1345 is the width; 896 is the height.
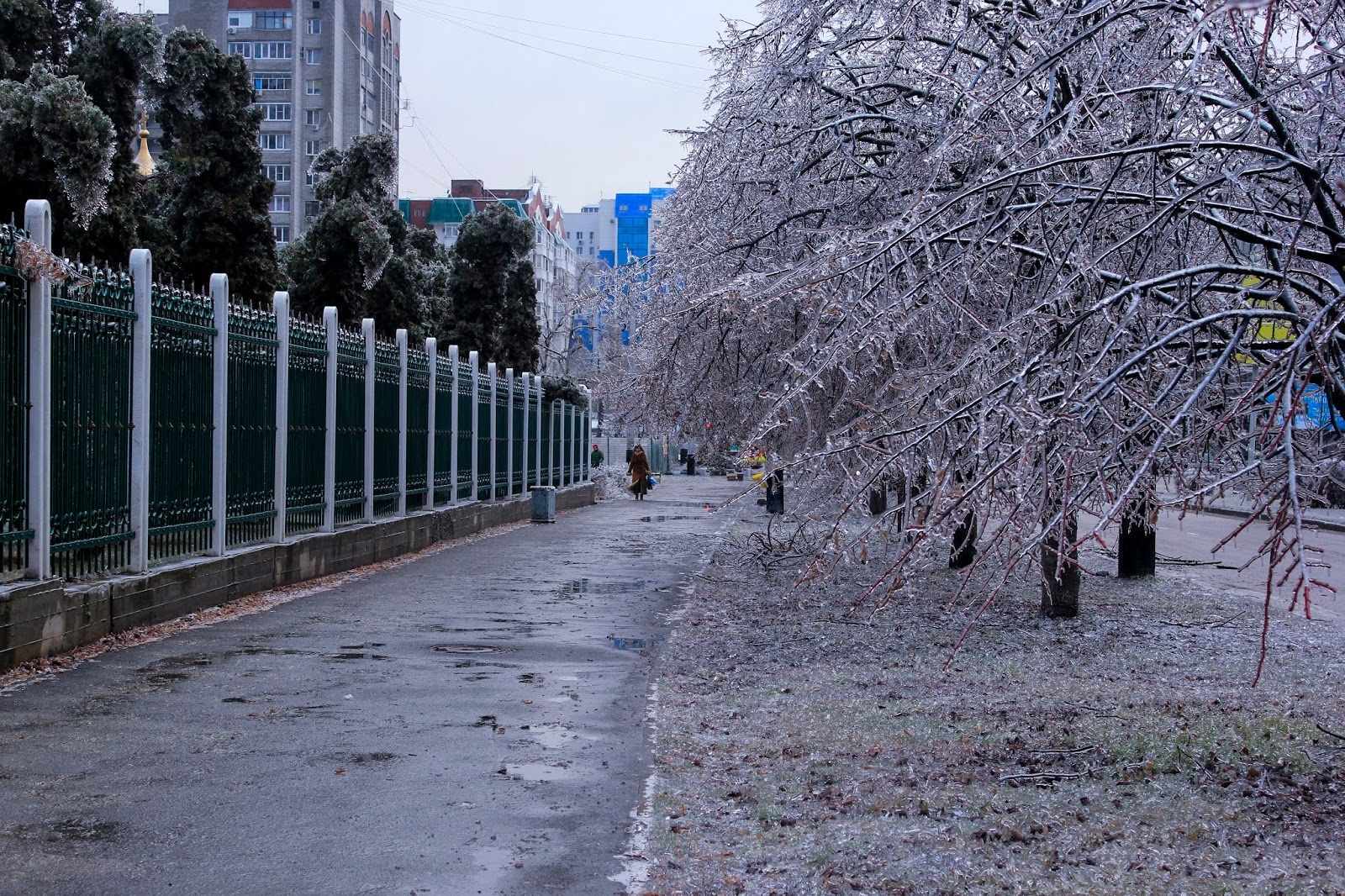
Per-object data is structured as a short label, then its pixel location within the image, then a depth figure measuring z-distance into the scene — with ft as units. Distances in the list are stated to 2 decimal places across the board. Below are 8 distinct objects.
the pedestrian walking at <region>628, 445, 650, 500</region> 145.48
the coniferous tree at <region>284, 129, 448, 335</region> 92.17
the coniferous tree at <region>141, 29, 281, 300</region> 83.35
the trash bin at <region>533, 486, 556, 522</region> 98.63
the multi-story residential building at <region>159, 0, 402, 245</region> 316.19
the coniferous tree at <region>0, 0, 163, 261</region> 62.54
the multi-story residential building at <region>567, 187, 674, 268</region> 468.34
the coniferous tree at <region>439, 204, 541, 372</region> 118.21
